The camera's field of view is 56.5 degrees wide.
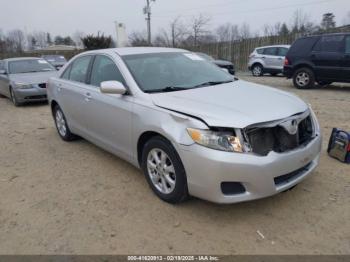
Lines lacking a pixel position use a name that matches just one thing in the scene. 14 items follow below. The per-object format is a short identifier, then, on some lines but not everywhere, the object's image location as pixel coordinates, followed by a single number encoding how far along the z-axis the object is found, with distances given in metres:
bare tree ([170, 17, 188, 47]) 42.82
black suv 9.90
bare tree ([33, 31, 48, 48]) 74.36
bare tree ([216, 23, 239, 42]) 49.78
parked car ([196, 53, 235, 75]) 16.34
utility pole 33.69
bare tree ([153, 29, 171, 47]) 38.39
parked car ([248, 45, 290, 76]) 16.31
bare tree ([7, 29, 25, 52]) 63.34
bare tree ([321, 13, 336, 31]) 46.07
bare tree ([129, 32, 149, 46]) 37.21
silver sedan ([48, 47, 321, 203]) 2.90
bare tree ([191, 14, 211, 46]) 45.28
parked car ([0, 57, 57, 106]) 9.52
